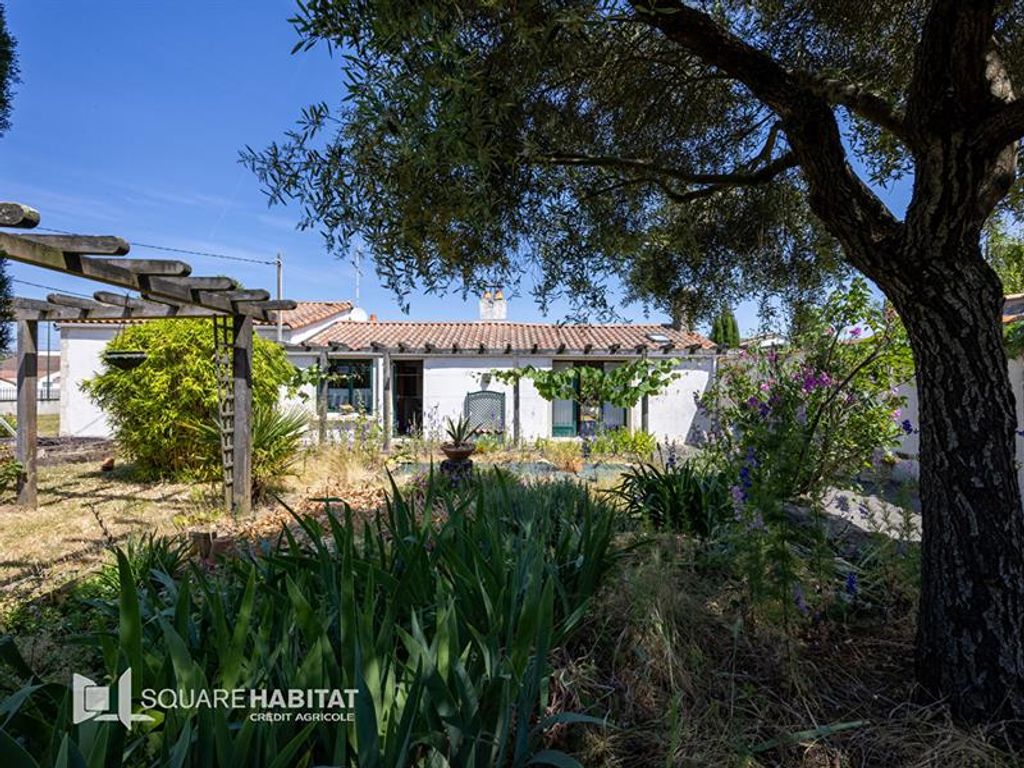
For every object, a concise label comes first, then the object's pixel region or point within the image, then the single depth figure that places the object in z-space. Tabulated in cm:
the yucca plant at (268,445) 773
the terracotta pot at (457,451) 635
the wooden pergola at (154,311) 495
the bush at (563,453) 991
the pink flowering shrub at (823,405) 285
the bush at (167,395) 862
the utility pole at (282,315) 1598
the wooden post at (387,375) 1429
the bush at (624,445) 1155
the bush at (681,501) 416
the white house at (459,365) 1562
